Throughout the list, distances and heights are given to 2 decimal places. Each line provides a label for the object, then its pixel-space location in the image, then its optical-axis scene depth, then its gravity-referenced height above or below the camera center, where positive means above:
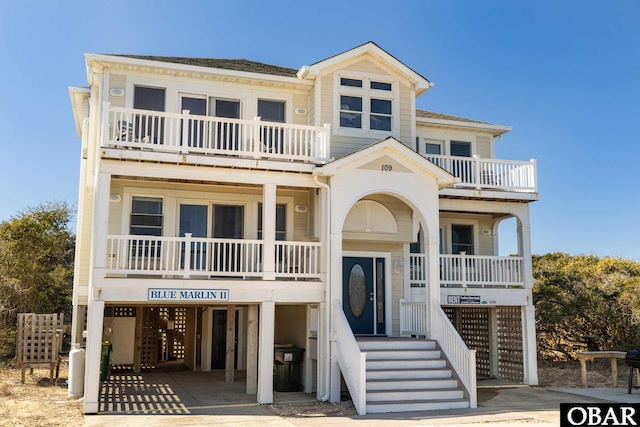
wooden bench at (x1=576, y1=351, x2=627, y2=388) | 16.34 -1.49
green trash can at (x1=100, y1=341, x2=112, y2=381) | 15.66 -1.56
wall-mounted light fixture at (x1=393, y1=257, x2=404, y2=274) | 17.02 +0.94
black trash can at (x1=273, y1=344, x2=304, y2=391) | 15.95 -1.79
